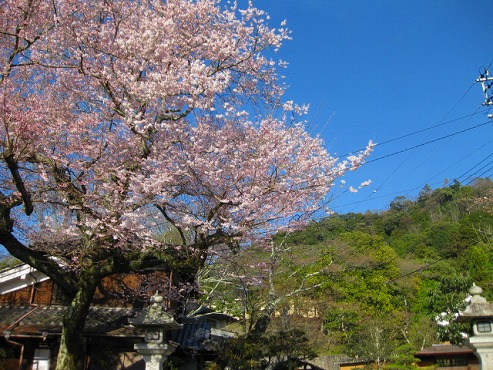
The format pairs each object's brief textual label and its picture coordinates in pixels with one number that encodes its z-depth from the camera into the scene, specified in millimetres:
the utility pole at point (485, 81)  15039
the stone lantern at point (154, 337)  7227
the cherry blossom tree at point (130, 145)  7988
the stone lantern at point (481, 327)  7352
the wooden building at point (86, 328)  10898
